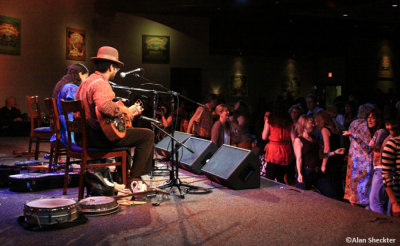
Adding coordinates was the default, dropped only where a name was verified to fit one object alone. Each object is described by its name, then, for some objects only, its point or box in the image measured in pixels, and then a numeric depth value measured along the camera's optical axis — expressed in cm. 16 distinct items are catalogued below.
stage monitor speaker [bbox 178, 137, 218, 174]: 557
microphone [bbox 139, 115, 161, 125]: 420
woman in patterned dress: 496
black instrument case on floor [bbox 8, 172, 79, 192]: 460
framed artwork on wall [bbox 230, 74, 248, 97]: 1572
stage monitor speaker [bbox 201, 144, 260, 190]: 468
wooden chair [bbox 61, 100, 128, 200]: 404
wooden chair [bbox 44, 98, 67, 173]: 516
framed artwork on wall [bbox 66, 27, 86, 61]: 1241
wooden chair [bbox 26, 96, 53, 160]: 634
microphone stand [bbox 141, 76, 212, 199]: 462
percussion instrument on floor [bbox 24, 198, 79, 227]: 322
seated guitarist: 402
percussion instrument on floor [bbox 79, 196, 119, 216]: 360
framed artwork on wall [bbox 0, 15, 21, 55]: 1089
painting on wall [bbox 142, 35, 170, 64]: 1384
